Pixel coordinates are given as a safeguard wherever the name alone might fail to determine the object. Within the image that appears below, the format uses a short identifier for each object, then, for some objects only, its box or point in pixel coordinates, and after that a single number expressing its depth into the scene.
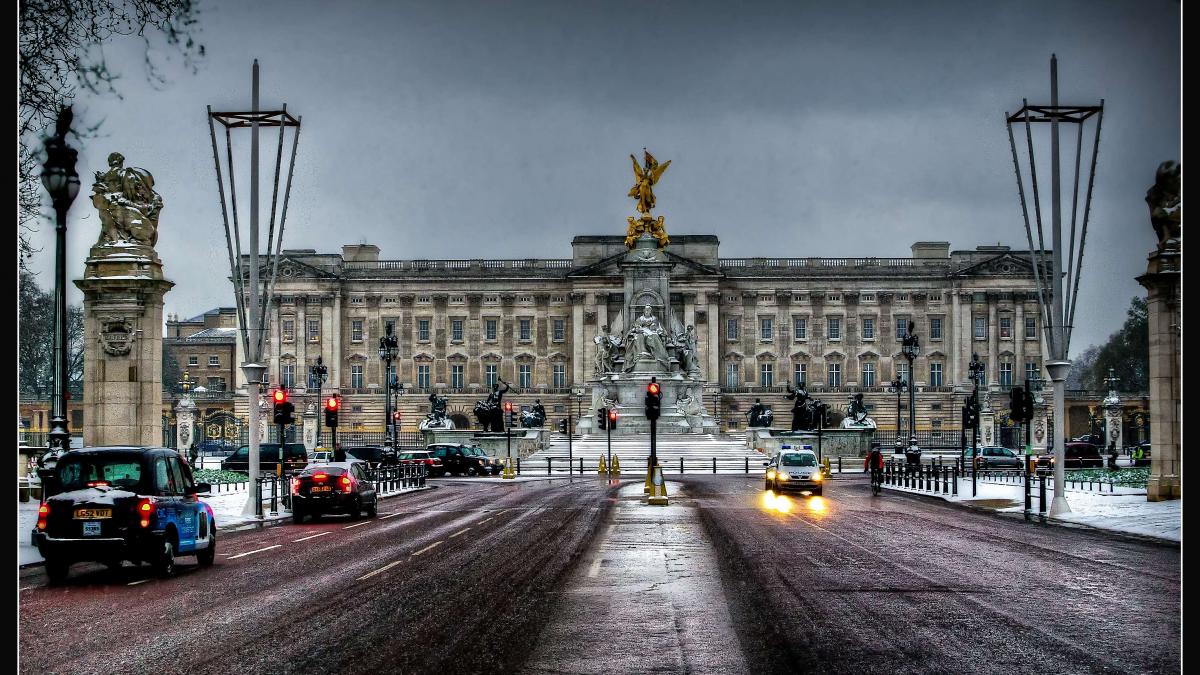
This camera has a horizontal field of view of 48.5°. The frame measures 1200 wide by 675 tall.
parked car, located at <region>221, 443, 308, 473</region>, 62.31
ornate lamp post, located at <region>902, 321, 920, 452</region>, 64.94
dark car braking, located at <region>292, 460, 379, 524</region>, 32.22
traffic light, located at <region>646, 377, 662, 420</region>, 38.73
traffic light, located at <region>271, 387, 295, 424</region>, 36.97
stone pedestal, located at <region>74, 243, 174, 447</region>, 33.00
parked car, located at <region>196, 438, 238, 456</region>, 101.62
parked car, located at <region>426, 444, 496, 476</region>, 67.88
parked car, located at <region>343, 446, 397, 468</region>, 66.31
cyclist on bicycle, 46.88
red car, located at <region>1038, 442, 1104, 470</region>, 62.81
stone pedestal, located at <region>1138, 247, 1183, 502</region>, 31.58
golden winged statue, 99.38
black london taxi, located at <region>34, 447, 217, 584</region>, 17.28
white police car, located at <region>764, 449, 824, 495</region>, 44.09
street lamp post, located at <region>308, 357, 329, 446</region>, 77.81
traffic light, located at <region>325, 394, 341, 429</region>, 45.69
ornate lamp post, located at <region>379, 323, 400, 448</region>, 69.71
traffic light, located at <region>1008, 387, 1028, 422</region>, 35.66
